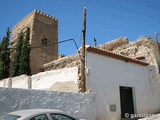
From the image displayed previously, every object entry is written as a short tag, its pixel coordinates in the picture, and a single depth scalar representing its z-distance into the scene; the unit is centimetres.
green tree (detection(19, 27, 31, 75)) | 1510
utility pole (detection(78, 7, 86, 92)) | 747
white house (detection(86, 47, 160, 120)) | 809
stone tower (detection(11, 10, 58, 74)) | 1808
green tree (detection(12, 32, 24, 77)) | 1535
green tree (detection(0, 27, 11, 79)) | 1613
